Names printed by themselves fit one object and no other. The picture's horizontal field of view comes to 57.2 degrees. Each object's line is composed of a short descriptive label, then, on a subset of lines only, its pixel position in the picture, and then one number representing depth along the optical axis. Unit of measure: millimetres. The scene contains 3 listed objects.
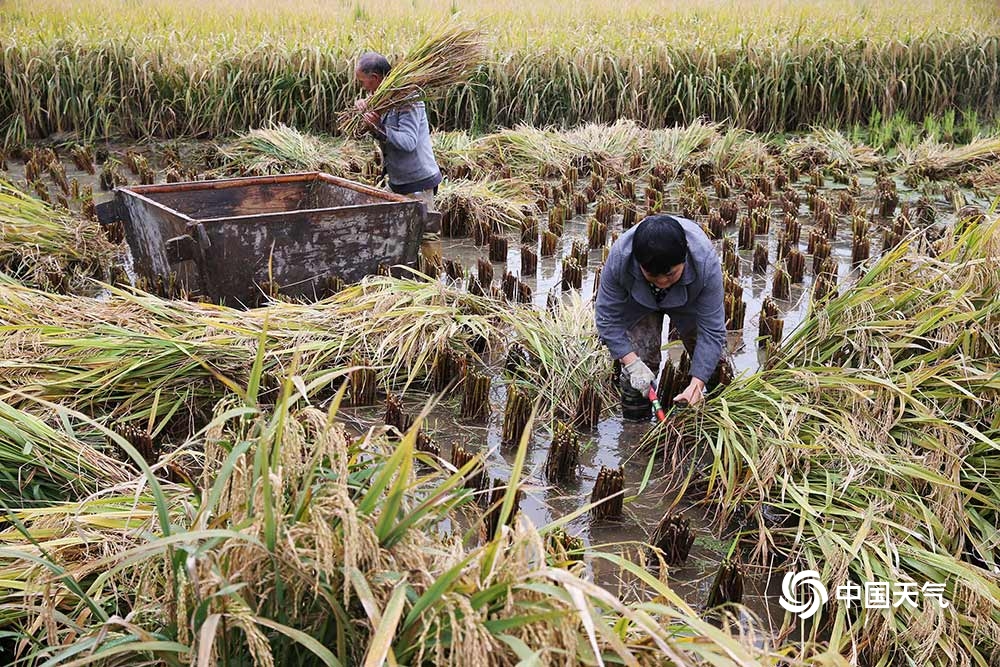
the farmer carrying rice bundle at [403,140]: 5492
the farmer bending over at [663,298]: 3509
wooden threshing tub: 4746
